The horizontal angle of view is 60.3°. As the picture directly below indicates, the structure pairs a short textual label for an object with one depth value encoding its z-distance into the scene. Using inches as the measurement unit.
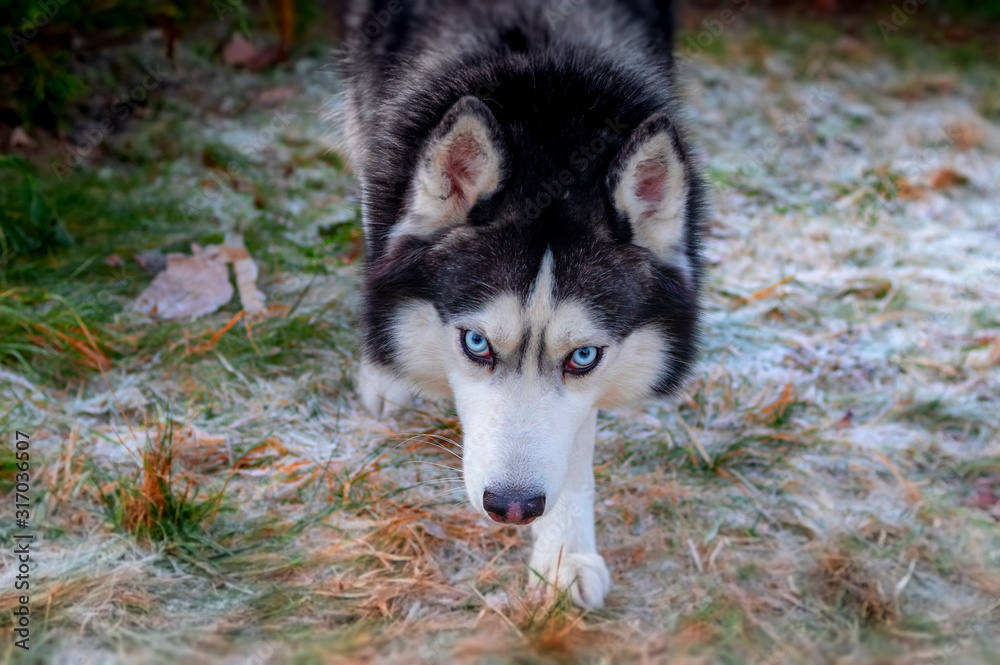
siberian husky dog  105.2
